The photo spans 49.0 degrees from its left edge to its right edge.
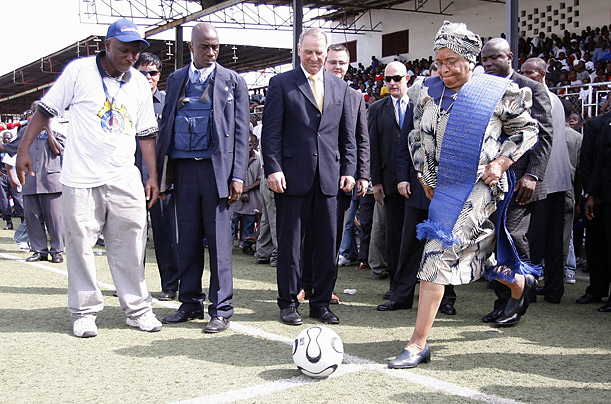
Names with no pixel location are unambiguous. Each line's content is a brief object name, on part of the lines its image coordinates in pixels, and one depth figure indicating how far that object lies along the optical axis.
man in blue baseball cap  4.99
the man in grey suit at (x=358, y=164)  5.78
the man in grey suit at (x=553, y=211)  6.50
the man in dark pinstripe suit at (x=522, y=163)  5.52
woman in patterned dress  4.16
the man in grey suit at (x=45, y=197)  9.28
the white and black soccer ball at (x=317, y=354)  3.86
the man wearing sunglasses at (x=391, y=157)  6.59
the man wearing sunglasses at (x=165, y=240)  6.55
